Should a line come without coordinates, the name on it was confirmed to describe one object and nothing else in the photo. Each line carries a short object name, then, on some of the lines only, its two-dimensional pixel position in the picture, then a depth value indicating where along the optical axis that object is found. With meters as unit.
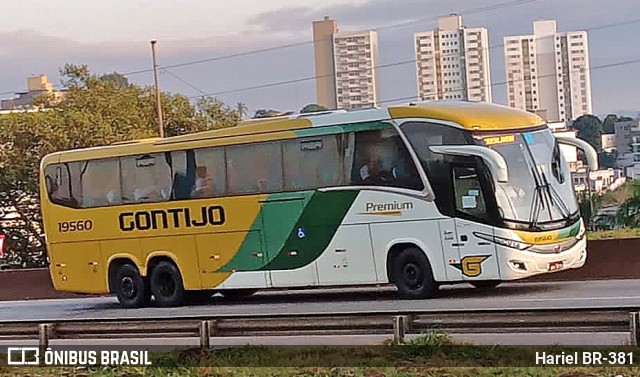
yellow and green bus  19.28
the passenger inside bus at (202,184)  22.12
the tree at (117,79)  55.69
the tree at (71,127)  51.06
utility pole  51.13
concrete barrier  23.70
